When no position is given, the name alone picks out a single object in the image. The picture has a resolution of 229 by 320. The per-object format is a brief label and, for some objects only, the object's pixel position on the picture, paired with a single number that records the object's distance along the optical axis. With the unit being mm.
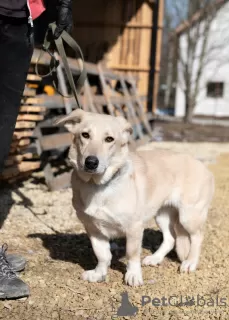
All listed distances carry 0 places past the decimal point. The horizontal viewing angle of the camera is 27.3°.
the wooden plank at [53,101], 6339
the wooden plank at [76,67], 6555
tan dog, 3367
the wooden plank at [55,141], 6676
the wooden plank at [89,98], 8484
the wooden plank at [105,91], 9493
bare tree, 21719
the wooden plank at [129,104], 11570
